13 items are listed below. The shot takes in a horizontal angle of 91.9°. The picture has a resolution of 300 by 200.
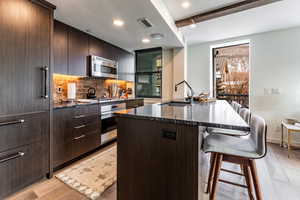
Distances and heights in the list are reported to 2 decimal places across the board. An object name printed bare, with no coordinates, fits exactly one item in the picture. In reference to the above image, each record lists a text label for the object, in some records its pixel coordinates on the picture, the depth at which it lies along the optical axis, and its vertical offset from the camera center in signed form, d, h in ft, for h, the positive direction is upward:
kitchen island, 3.42 -1.38
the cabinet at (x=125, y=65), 12.70 +3.14
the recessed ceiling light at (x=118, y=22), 7.73 +4.22
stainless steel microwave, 9.68 +2.33
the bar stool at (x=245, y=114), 5.27 -0.60
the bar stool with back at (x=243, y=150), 3.76 -1.42
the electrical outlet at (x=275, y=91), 10.88 +0.58
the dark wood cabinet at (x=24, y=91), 4.89 +0.30
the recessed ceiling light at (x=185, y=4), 7.43 +4.97
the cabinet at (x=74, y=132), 6.63 -1.68
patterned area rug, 5.53 -3.36
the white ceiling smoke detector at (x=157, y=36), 9.60 +4.30
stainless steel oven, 9.25 -1.61
